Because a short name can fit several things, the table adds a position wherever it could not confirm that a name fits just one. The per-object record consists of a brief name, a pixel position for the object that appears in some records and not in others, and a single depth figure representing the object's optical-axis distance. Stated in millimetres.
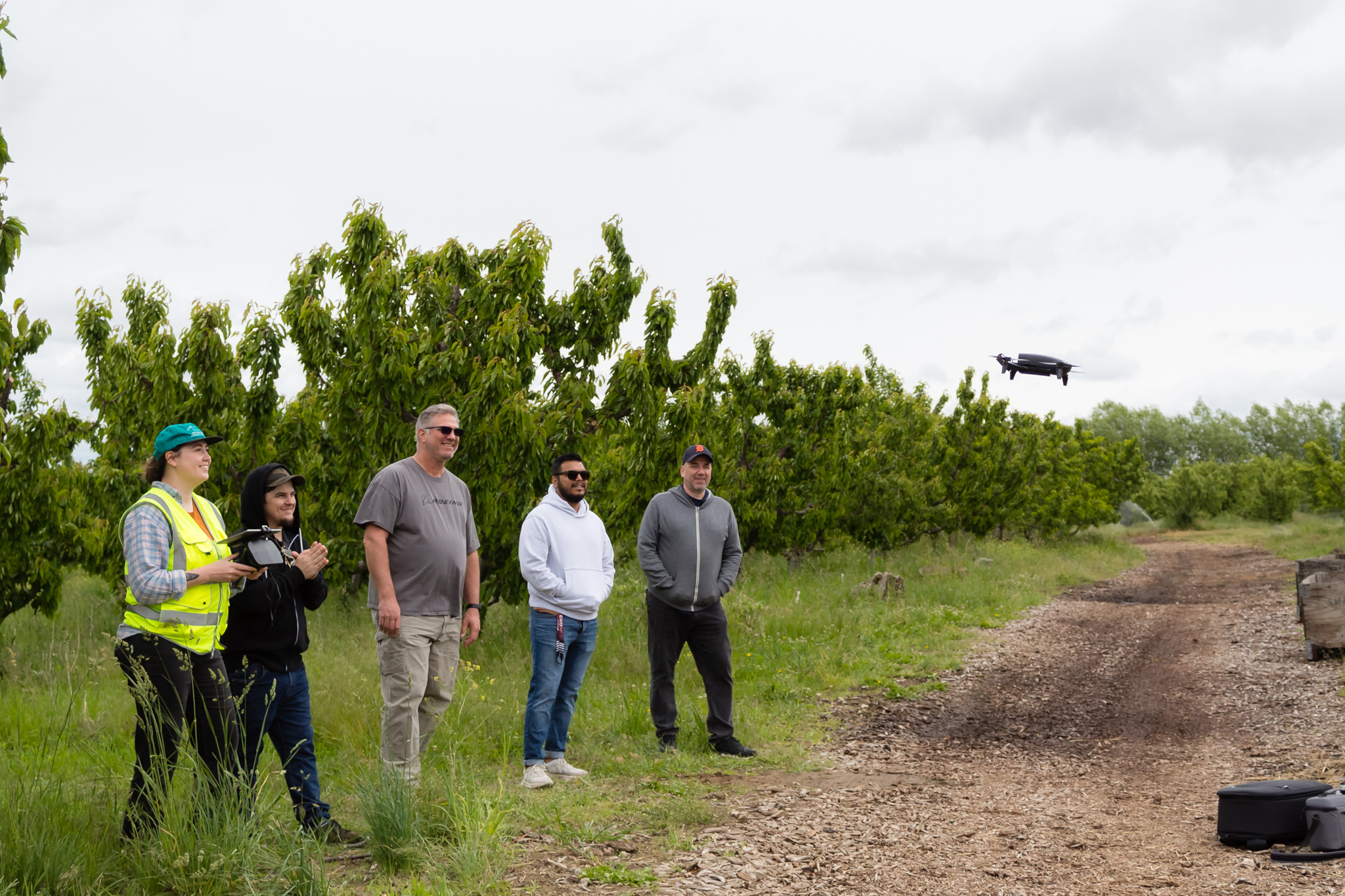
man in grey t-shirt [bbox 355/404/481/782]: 4758
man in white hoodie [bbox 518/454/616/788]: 5469
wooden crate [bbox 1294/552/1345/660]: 9977
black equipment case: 4570
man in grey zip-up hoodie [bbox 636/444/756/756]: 6316
